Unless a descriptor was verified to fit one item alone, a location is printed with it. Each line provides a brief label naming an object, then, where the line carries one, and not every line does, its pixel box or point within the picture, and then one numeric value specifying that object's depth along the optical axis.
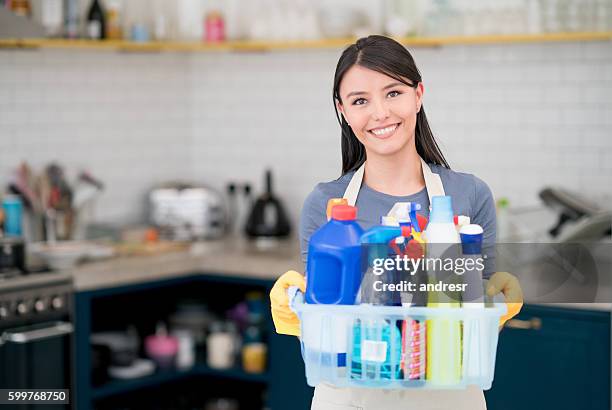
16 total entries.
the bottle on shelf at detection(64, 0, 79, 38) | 5.25
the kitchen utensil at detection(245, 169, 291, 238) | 5.46
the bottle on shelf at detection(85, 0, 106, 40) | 5.33
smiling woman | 2.10
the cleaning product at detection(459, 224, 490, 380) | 1.96
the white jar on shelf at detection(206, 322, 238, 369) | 5.10
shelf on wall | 4.71
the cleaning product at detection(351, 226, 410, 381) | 1.97
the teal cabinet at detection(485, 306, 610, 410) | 4.05
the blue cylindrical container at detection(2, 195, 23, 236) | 4.75
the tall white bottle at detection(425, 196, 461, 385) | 1.96
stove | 4.29
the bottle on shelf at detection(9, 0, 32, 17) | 5.10
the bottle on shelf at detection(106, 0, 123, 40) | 5.45
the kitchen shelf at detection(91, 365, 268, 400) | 4.78
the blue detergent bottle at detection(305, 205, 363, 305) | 1.95
